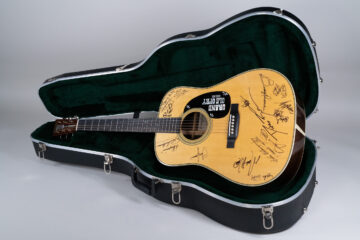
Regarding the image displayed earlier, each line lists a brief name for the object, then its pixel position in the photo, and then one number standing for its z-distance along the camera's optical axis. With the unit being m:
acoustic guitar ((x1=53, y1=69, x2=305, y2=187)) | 1.58
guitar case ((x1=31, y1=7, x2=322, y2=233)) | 1.59
